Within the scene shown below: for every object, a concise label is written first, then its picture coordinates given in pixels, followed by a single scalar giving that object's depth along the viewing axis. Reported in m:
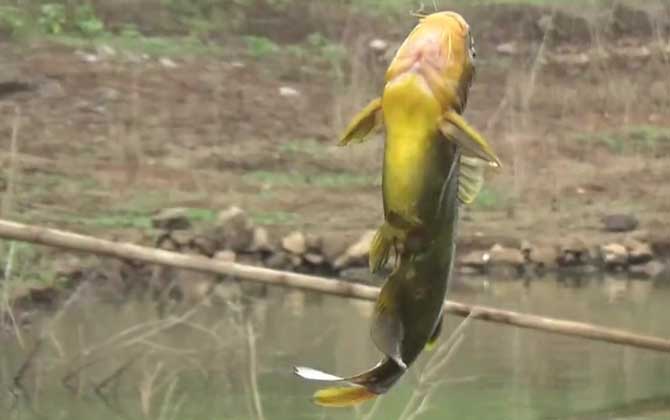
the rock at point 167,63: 12.75
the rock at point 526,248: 10.38
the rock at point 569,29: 13.92
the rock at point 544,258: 10.32
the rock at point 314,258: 9.95
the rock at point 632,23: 14.03
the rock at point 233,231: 9.85
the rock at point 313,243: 10.02
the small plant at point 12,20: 12.59
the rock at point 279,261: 9.77
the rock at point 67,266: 9.02
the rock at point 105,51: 12.55
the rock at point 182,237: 9.80
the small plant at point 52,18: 12.77
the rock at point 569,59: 13.84
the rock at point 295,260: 9.88
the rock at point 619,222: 11.04
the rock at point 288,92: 12.71
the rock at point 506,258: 10.27
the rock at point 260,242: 9.89
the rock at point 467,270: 10.00
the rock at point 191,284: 8.54
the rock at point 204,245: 9.68
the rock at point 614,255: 10.37
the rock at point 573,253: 10.42
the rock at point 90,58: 12.42
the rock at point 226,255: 9.60
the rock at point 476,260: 10.15
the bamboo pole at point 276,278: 3.54
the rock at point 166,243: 9.72
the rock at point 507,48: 13.50
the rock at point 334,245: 9.91
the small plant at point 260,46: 13.18
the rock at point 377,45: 13.12
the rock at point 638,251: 10.49
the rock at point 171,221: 10.01
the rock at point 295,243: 9.95
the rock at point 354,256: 9.78
